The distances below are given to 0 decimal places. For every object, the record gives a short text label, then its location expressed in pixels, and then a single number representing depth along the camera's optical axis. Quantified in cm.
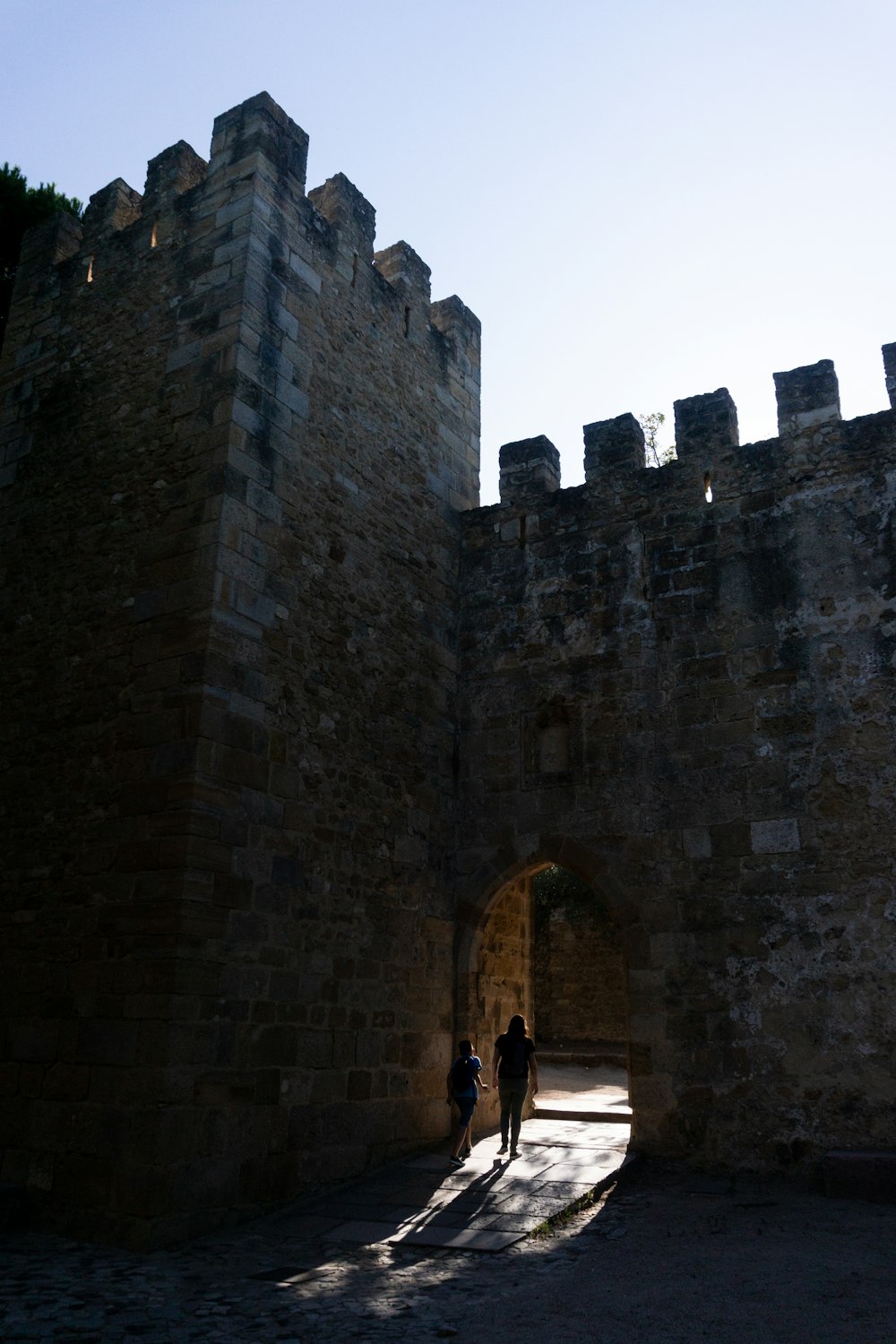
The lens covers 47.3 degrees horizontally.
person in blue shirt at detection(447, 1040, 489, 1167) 695
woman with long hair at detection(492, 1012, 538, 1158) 714
